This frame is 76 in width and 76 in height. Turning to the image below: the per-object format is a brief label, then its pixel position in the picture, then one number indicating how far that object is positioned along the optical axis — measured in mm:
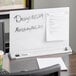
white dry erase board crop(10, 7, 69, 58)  2938
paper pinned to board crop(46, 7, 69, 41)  2990
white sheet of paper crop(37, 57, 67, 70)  2872
